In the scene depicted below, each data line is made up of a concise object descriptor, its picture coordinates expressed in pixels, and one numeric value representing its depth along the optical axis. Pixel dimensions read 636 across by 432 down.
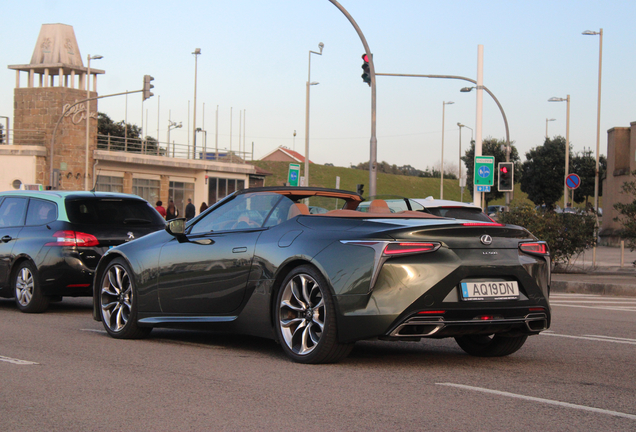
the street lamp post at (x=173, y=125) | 90.99
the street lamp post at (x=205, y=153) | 63.88
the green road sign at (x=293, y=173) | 34.47
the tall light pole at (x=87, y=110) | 51.38
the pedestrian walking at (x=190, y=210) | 37.50
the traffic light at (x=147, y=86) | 37.69
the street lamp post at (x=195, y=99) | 63.91
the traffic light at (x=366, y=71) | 23.81
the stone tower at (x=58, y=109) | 52.34
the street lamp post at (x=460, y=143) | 77.15
